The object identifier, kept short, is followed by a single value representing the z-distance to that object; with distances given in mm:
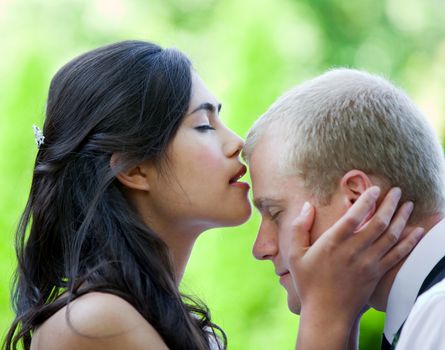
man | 2294
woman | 2425
